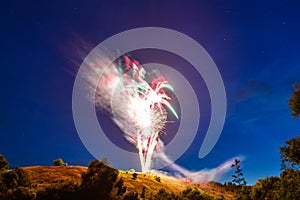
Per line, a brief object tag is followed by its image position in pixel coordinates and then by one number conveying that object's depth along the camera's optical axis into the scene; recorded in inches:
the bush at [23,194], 1802.4
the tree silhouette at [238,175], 2029.0
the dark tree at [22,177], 2024.0
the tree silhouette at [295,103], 1084.5
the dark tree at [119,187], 2307.8
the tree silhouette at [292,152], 1033.5
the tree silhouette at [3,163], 2333.4
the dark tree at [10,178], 1933.1
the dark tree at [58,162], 4509.4
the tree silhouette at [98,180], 2057.2
